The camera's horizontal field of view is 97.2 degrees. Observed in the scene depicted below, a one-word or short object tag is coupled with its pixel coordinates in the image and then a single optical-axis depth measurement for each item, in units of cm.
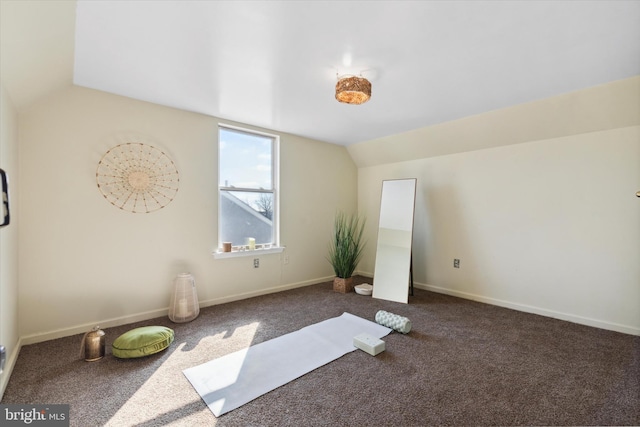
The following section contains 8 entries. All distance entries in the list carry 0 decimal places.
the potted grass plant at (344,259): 408
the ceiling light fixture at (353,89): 225
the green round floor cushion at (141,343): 218
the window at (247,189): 363
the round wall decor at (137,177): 277
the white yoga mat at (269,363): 180
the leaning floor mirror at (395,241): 381
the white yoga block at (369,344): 229
